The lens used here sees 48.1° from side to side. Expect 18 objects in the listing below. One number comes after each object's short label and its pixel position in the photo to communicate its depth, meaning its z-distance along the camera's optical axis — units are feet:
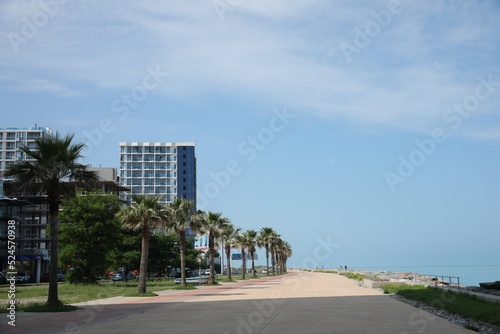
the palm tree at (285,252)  488.27
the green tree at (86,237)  195.31
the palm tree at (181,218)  165.78
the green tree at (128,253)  234.93
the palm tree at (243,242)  311.80
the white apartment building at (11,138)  507.71
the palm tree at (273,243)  378.69
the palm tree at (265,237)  363.56
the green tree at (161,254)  273.95
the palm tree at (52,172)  86.38
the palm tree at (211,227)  211.00
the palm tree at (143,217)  130.82
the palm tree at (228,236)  230.31
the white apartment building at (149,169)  636.48
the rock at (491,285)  127.85
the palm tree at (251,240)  323.98
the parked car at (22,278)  255.84
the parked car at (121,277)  312.87
